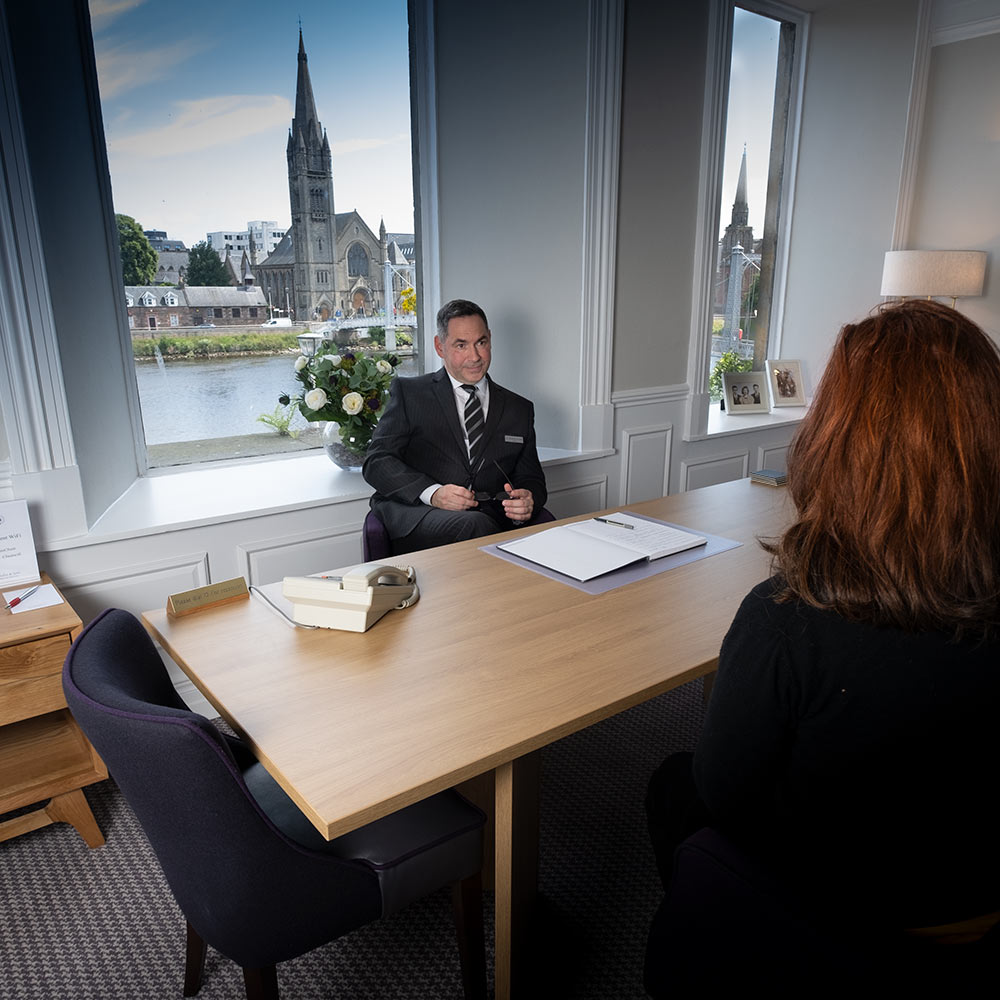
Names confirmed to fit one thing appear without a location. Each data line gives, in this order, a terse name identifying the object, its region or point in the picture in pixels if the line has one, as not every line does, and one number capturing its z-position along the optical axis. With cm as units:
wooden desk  111
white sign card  208
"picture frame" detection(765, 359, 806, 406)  470
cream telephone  153
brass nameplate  160
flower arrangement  296
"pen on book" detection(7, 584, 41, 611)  199
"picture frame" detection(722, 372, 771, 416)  450
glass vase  314
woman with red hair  92
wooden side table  186
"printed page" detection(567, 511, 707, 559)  199
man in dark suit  265
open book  189
